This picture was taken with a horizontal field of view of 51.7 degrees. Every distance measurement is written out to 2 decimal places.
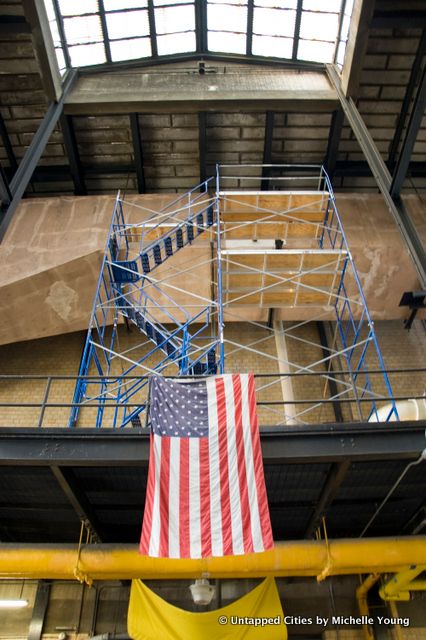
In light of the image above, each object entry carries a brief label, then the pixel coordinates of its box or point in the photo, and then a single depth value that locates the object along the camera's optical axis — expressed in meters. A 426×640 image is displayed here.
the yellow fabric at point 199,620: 8.94
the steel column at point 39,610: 10.56
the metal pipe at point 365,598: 10.45
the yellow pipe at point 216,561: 7.91
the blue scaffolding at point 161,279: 12.34
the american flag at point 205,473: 6.07
